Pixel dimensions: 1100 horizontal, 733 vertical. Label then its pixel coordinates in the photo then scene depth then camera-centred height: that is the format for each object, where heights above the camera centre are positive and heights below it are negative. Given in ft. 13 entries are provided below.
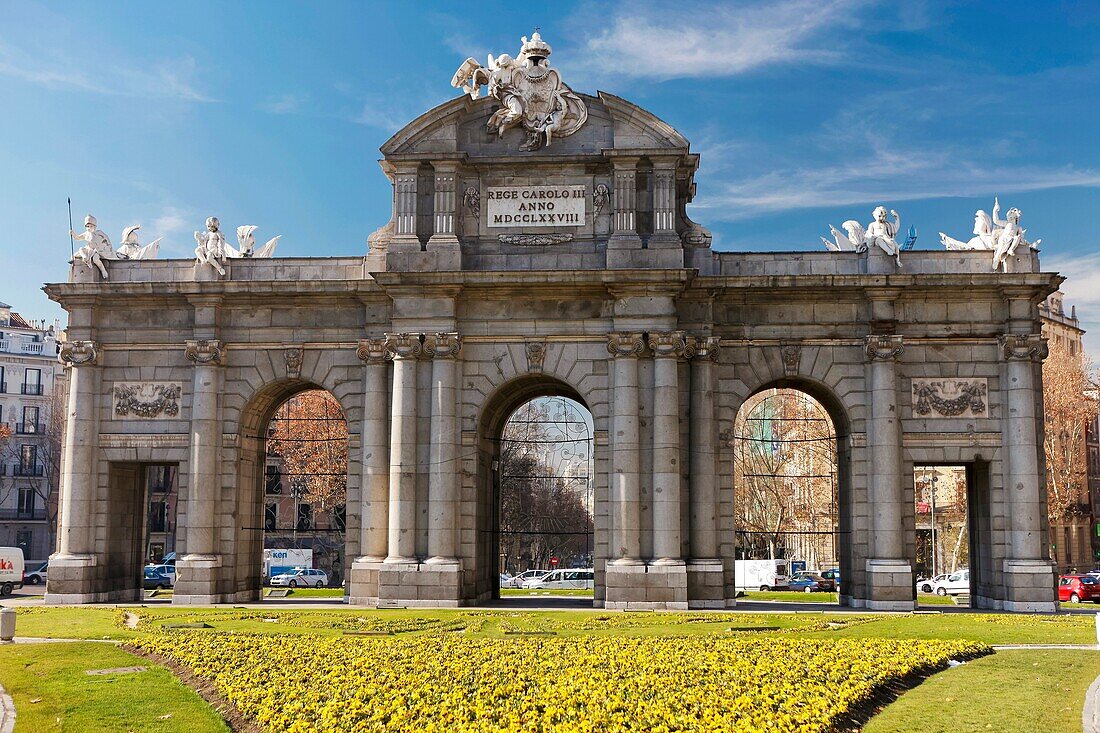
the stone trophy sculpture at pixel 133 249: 148.56 +32.20
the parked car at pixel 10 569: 186.91 -9.84
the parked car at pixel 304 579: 211.41 -12.56
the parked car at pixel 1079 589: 175.52 -11.16
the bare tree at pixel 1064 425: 252.83 +19.15
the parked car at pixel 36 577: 242.37 -14.37
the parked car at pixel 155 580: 197.83 -12.45
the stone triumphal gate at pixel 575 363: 132.16 +16.78
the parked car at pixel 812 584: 213.05 -13.22
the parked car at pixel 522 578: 209.85 -12.27
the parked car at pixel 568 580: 207.31 -12.31
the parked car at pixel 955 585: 200.95 -12.22
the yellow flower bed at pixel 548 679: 60.23 -10.06
